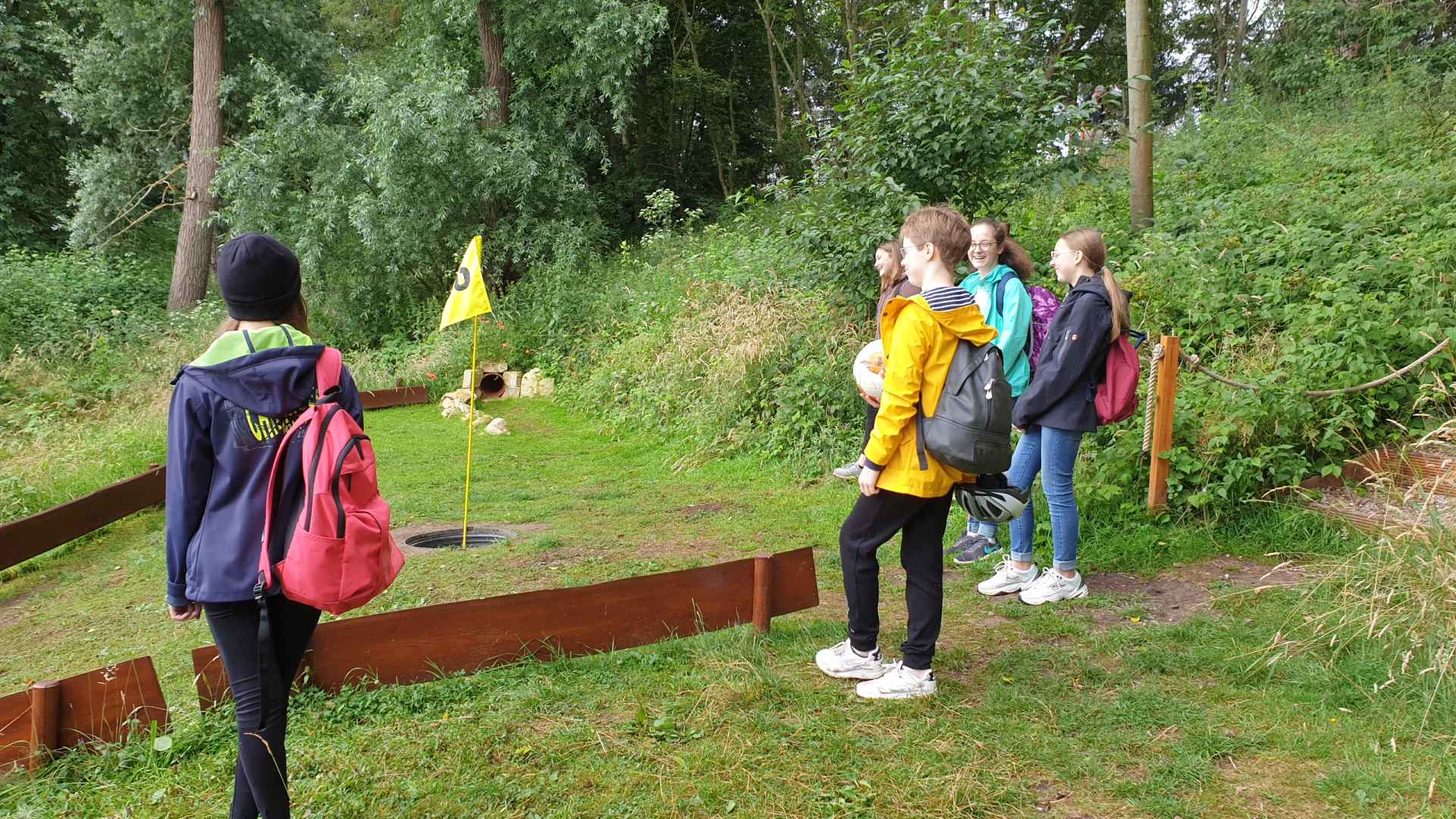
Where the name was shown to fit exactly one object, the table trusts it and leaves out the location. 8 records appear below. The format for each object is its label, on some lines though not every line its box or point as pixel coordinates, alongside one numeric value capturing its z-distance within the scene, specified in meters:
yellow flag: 6.57
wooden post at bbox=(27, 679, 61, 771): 2.98
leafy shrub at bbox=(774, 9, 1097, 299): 7.27
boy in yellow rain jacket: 3.15
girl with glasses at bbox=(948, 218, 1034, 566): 4.61
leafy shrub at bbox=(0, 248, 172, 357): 14.47
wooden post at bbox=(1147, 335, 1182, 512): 5.10
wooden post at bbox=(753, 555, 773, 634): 4.08
